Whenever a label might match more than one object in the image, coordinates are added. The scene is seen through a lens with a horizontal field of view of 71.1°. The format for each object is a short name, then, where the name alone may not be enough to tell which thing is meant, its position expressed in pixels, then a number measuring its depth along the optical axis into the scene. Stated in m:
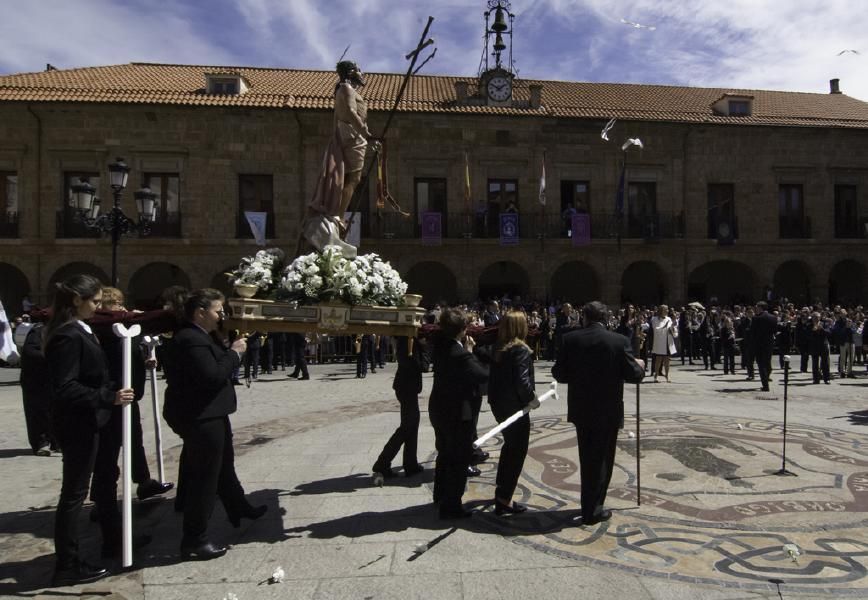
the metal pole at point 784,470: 5.77
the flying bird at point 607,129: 21.50
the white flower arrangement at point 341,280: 4.56
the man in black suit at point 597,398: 4.58
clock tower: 24.09
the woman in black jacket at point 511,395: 4.77
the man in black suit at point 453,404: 4.76
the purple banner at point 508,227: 22.91
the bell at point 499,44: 25.02
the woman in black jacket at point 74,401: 3.69
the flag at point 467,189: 22.59
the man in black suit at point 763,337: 11.74
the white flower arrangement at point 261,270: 4.75
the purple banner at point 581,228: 23.19
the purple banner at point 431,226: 22.78
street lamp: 11.45
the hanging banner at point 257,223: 21.39
